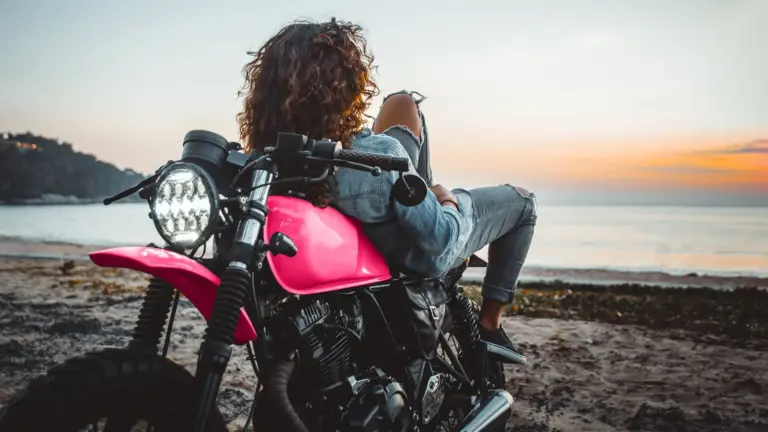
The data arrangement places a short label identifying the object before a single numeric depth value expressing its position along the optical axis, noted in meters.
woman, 2.21
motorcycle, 1.60
